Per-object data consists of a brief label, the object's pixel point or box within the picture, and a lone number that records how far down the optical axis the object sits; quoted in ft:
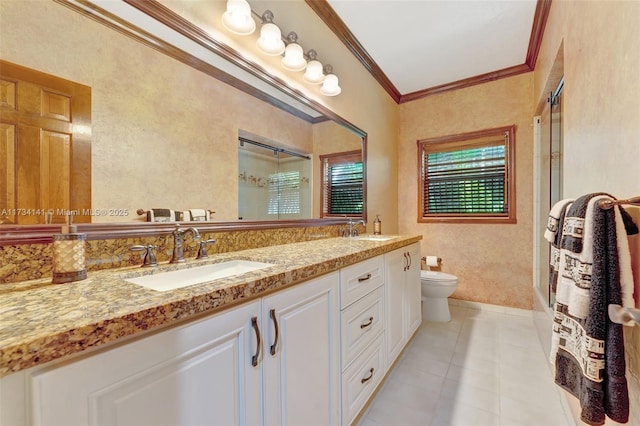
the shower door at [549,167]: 6.42
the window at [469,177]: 9.17
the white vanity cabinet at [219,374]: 1.58
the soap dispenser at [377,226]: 8.48
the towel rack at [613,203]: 2.36
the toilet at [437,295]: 8.52
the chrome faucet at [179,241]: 3.60
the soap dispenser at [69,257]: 2.54
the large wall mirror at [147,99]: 2.74
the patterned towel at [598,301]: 2.46
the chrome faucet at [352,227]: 7.52
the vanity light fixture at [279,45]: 4.35
